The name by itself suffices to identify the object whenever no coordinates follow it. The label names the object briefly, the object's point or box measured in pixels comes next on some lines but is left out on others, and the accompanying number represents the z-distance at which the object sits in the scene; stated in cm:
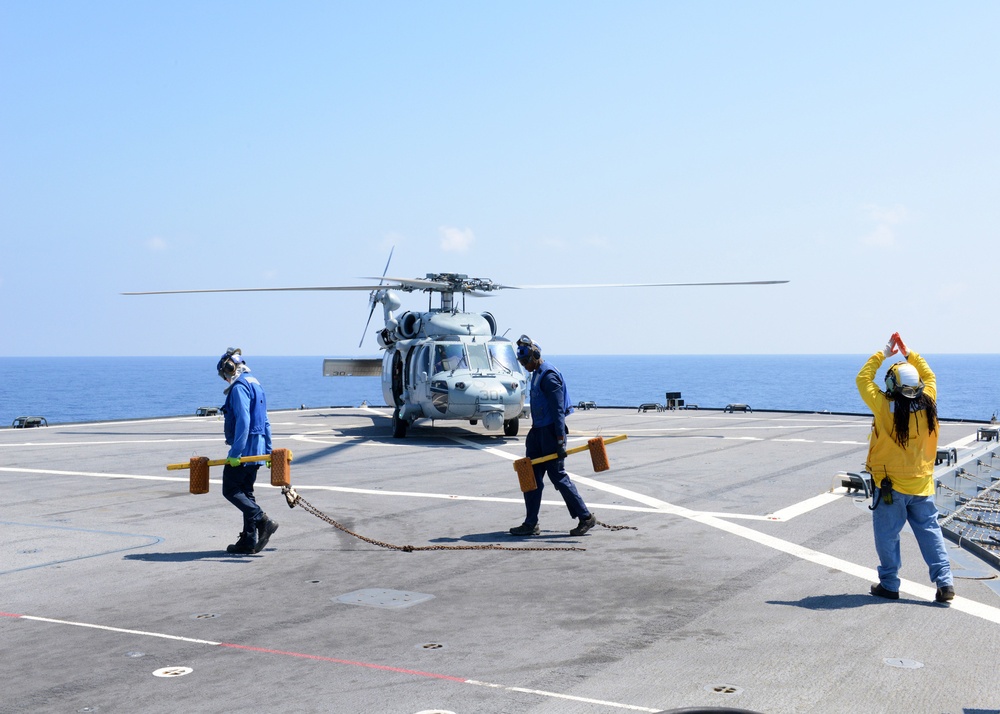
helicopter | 2030
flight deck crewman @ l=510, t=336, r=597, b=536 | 1009
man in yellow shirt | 709
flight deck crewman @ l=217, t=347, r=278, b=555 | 925
